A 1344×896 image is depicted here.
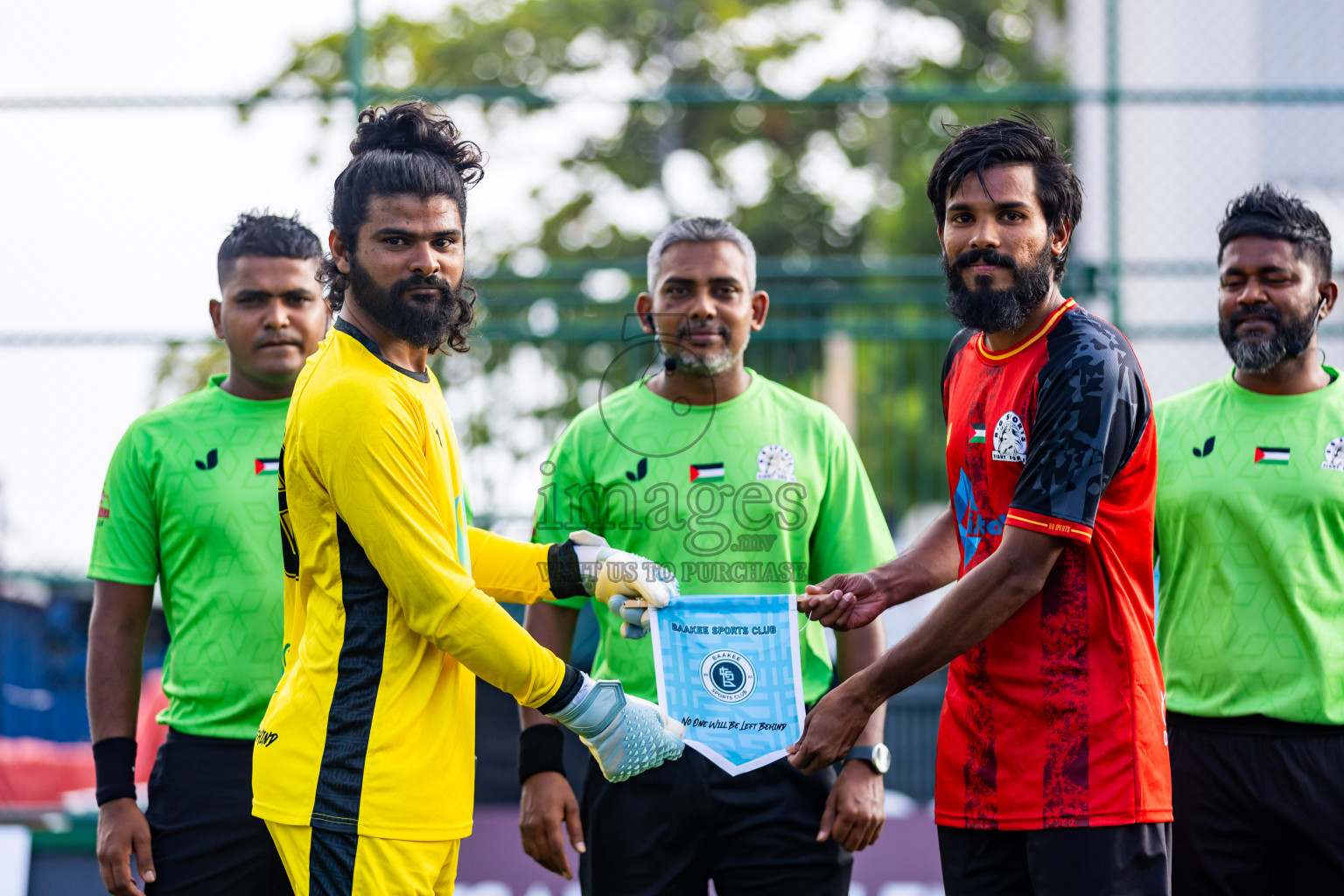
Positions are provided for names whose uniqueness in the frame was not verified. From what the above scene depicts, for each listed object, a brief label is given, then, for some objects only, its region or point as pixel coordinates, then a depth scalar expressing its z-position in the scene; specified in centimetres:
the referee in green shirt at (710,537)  728
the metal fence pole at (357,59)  1448
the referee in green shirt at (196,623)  723
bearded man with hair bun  559
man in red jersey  581
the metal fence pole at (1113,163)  1467
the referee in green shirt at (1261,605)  749
